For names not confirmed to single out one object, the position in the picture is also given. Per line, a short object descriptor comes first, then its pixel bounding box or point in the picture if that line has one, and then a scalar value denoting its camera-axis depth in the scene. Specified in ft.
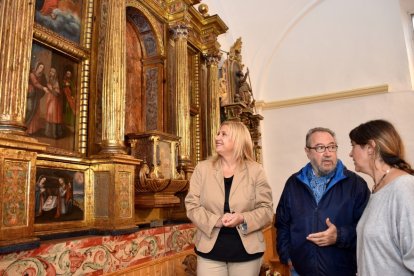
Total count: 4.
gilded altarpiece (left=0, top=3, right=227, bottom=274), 8.93
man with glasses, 6.77
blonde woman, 7.14
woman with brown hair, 4.85
